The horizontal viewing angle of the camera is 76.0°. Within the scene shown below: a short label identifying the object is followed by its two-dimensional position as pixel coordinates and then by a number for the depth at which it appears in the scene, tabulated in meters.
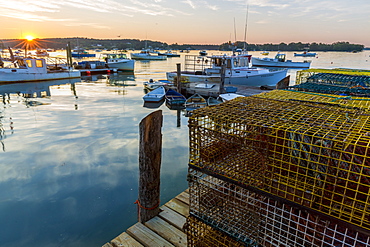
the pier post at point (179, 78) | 18.98
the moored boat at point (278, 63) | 50.28
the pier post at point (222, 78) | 17.70
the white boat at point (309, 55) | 108.75
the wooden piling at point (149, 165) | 4.24
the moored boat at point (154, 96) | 18.12
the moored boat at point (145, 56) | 72.23
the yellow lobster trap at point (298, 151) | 1.87
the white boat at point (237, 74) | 21.54
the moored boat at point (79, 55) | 74.78
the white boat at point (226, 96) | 15.98
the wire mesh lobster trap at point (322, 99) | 3.18
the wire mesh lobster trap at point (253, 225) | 2.04
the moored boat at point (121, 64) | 40.31
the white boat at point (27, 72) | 26.14
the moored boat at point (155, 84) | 21.73
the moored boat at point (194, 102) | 16.53
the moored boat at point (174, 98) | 17.58
